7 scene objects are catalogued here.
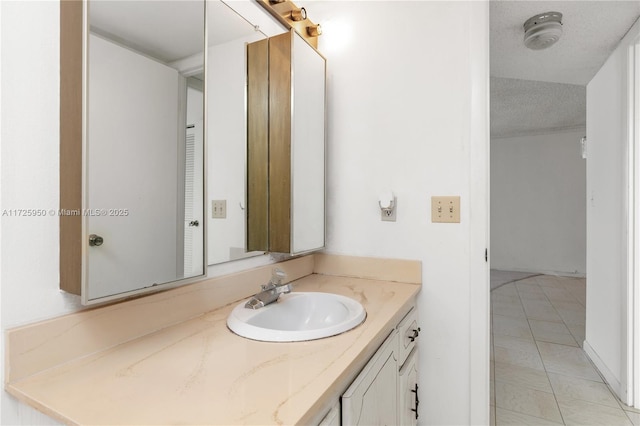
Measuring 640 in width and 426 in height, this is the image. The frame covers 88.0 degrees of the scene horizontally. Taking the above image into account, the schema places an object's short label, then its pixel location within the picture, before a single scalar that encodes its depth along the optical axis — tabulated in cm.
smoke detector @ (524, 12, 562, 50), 177
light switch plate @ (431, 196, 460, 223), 150
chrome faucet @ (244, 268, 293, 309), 115
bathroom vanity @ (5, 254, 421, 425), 60
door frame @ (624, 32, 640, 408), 186
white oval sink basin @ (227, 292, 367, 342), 91
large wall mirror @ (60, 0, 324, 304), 76
